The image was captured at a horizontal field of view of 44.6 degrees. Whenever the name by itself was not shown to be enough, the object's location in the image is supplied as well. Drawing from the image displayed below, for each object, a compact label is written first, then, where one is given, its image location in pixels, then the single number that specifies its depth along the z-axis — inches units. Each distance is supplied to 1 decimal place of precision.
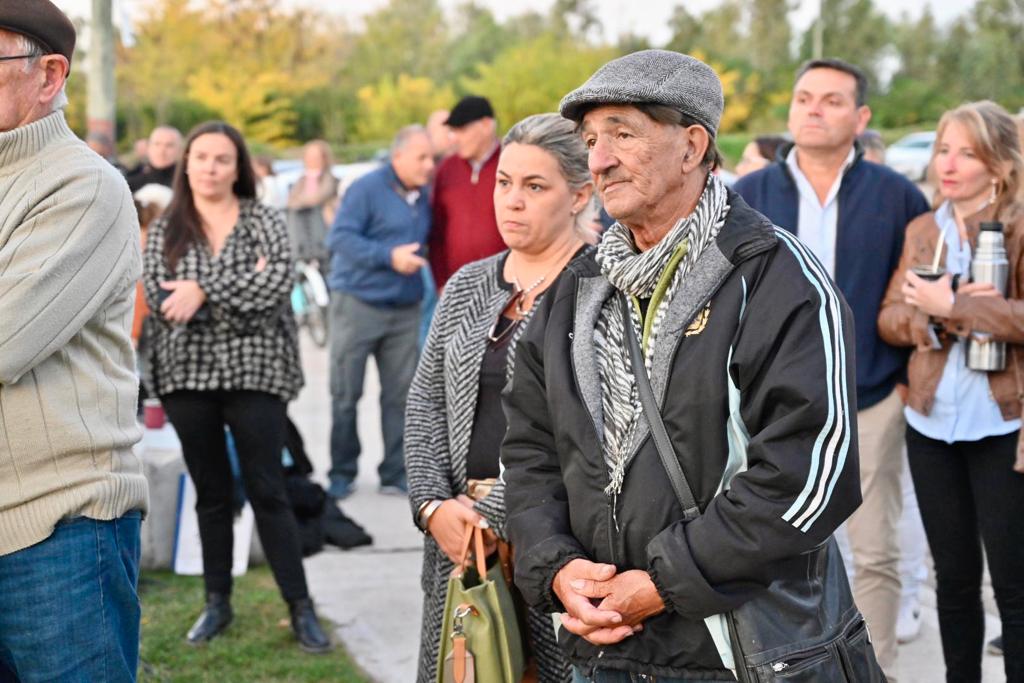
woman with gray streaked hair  136.7
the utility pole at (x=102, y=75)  562.3
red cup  250.5
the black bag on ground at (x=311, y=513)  249.1
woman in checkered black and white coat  193.5
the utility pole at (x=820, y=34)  2010.6
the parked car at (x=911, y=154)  1207.2
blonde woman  152.0
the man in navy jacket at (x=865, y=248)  179.5
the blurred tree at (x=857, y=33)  2208.4
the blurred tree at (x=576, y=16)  2554.1
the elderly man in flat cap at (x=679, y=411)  91.7
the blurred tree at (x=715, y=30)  2440.9
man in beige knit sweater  102.9
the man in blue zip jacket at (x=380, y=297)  305.6
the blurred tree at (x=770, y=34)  2367.1
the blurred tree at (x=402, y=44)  2042.3
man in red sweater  292.8
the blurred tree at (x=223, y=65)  1562.5
